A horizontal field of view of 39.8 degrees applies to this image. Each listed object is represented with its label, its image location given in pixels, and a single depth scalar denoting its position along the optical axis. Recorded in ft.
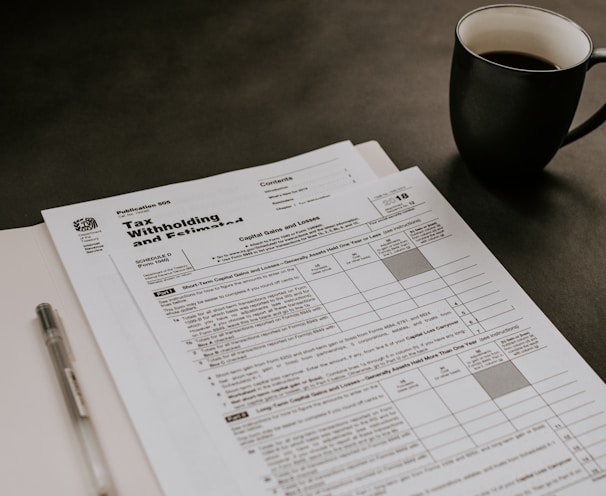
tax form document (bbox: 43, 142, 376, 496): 1.78
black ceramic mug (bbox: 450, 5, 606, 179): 2.27
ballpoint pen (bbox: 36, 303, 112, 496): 1.74
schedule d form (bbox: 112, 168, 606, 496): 1.77
